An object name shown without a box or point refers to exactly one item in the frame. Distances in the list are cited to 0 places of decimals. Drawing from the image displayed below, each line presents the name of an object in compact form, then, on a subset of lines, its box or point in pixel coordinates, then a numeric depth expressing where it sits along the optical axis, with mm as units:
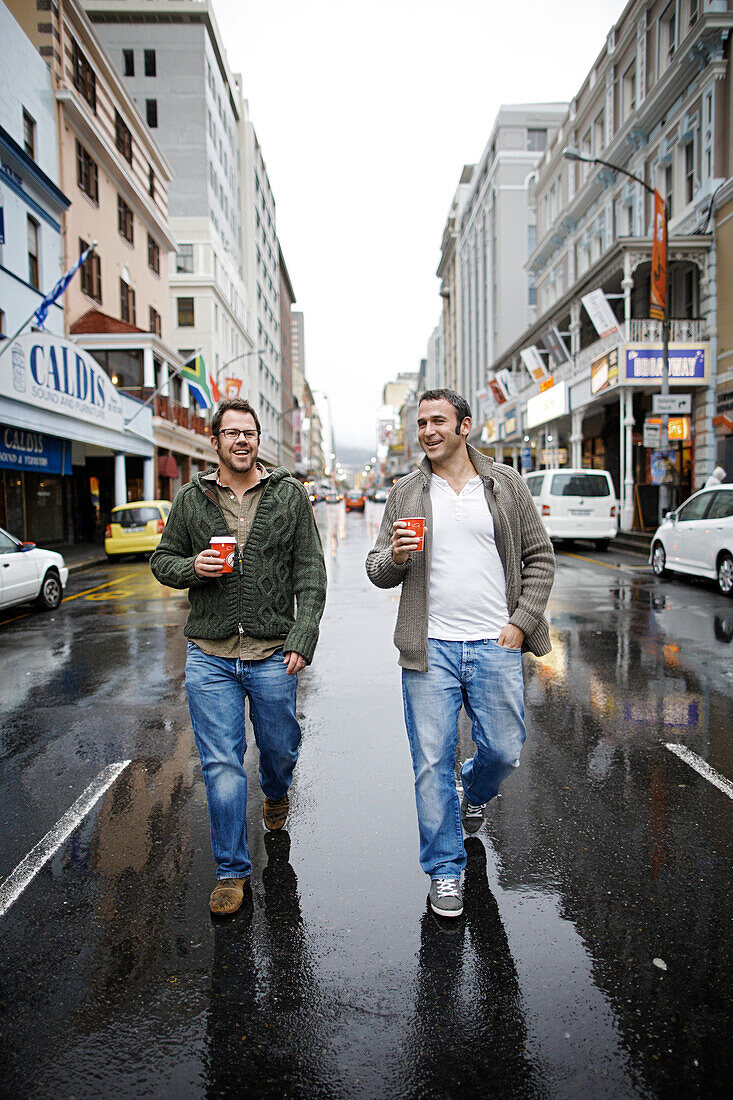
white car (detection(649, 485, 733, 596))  11086
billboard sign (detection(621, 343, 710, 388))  22031
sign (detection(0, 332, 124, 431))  16703
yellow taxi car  19516
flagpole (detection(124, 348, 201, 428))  24700
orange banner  19656
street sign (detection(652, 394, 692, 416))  19203
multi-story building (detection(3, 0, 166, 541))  19672
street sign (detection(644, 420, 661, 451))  19281
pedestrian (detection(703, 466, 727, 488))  17641
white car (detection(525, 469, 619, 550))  18297
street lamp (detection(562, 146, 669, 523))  19156
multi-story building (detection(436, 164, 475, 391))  73500
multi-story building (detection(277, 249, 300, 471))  89125
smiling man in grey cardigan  2973
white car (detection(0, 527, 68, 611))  10133
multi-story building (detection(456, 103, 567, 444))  50438
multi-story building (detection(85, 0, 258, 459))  43375
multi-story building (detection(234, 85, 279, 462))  61688
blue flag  16281
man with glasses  3023
